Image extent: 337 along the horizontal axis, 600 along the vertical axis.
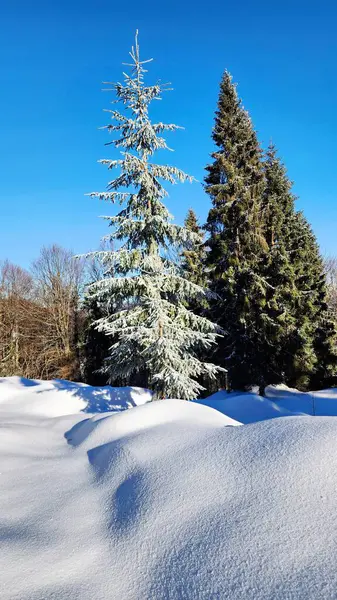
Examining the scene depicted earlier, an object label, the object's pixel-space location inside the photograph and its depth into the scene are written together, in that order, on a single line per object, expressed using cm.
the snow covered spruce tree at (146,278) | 750
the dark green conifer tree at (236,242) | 1295
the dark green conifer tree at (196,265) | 1888
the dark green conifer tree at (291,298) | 1319
